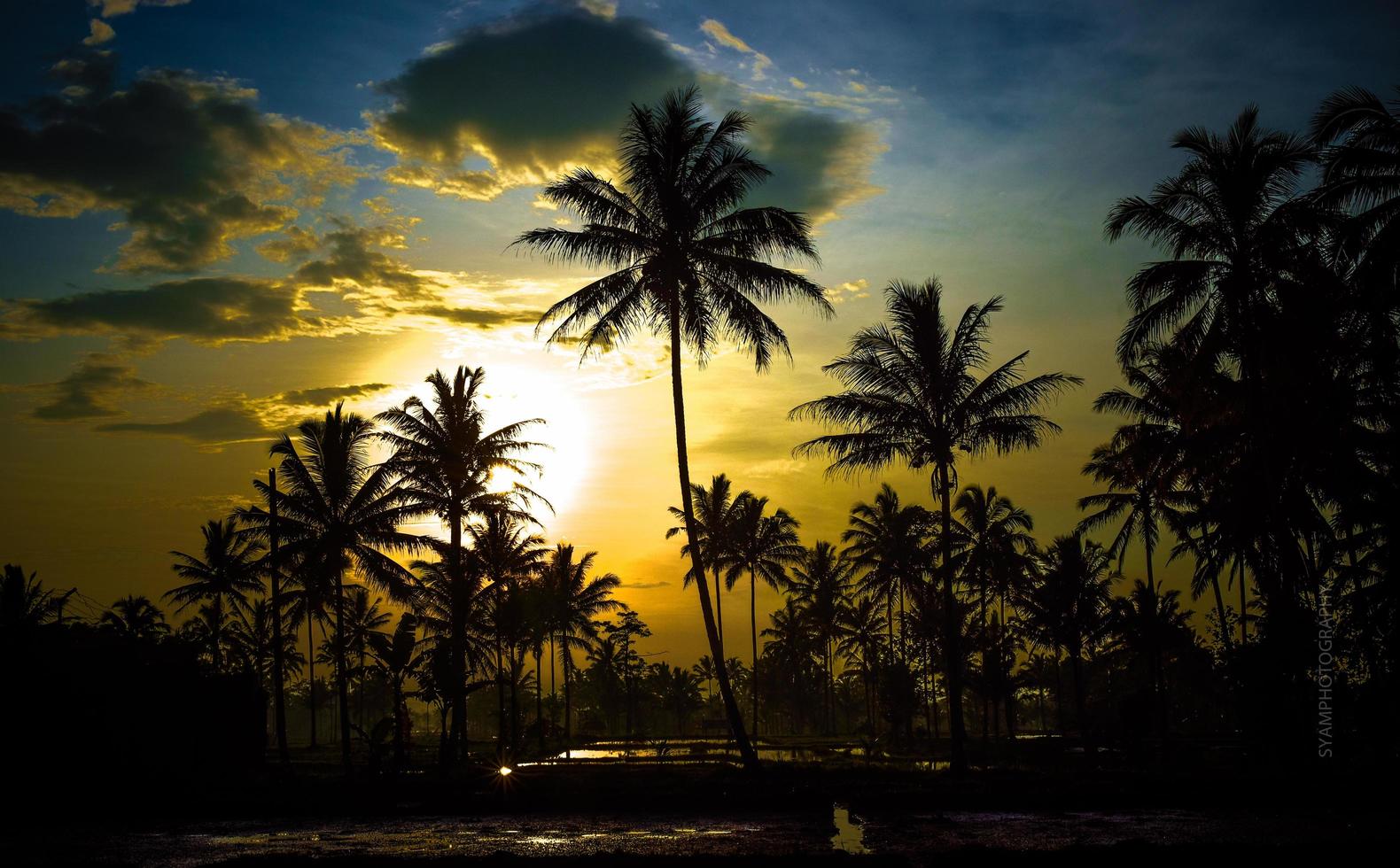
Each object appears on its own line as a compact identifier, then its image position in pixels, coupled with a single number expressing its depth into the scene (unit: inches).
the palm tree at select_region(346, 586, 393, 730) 2640.3
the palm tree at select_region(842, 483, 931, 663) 2022.6
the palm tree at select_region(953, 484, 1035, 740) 1803.6
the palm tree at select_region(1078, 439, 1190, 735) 1270.9
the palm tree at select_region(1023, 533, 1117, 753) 1882.4
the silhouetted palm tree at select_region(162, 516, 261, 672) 1891.0
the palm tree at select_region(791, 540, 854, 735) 2522.1
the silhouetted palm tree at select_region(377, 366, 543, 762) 1296.8
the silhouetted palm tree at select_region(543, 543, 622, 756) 2282.2
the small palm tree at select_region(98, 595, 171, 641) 1632.6
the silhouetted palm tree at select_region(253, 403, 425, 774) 1273.4
